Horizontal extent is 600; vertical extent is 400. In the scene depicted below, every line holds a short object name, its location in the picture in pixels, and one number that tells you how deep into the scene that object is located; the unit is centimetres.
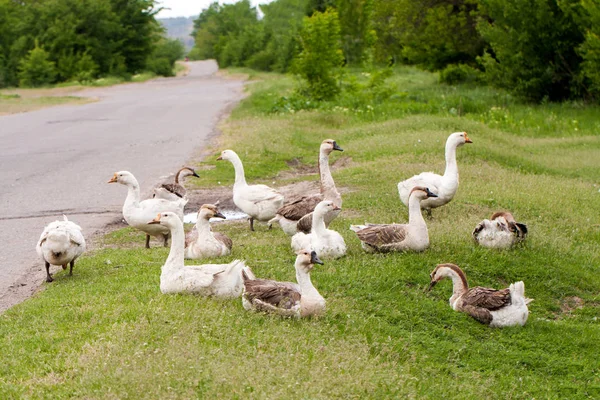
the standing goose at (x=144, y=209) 1692
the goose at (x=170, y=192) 1925
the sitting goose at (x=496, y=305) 1322
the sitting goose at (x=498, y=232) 1642
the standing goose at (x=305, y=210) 1724
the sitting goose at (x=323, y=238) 1539
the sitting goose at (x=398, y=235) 1580
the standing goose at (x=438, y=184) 1895
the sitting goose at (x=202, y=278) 1270
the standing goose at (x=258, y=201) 1877
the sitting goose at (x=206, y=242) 1557
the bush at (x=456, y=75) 5943
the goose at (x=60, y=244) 1414
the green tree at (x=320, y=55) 4755
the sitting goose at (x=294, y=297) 1191
